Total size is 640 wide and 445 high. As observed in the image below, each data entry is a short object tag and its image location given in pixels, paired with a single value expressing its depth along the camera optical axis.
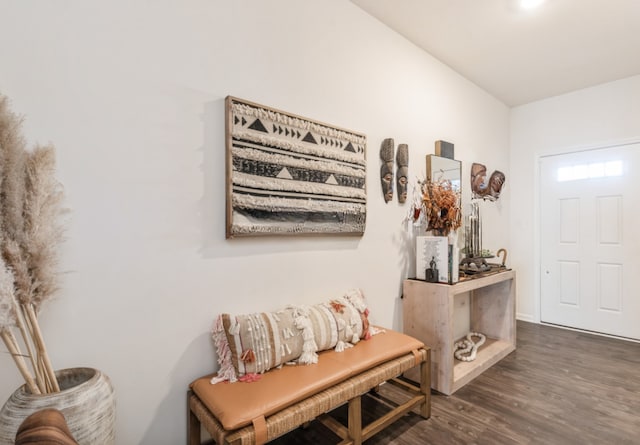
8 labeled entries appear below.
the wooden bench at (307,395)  1.26
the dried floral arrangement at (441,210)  2.51
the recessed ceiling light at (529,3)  2.26
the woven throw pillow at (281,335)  1.54
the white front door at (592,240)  3.44
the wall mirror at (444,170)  2.91
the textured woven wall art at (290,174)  1.70
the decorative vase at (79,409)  0.94
